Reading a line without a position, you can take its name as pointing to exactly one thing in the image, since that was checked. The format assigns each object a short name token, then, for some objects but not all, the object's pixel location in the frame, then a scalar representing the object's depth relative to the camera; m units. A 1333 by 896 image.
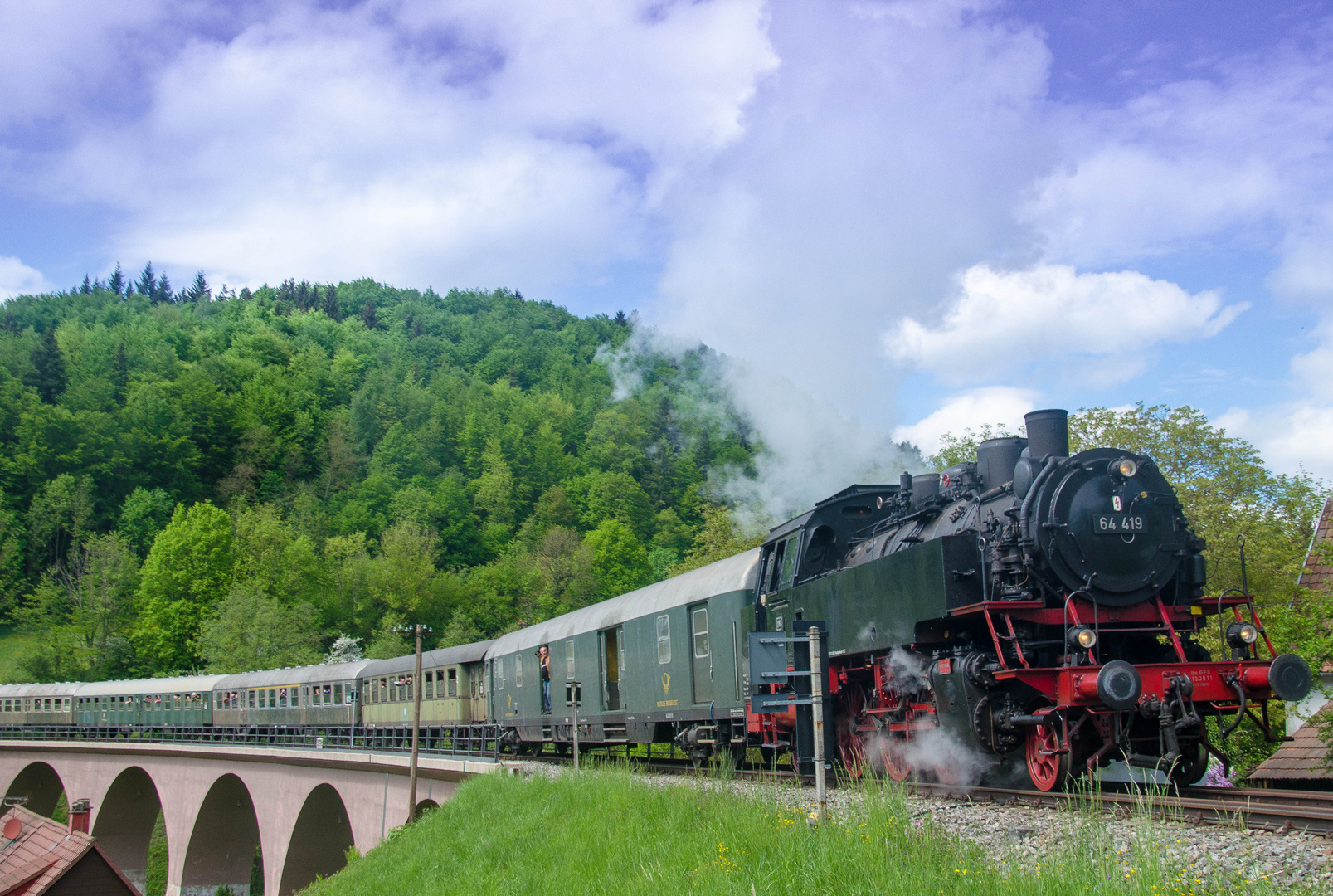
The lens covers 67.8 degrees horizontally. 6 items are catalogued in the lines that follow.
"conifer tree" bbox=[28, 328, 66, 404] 87.88
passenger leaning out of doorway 21.45
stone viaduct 24.00
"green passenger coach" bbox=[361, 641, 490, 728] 27.11
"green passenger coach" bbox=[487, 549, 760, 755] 14.05
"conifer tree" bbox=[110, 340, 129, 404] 90.23
